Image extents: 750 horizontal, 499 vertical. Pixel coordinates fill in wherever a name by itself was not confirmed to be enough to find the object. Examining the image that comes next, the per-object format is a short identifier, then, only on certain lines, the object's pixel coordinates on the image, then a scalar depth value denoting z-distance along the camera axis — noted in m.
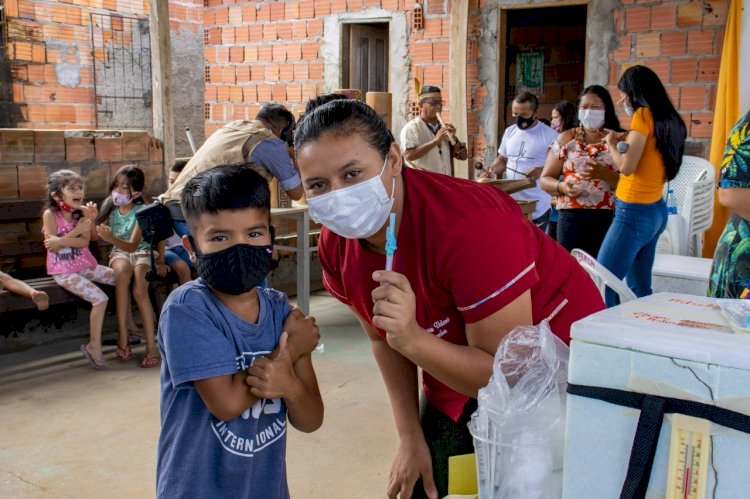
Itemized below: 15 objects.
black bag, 4.33
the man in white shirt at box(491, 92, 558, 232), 5.91
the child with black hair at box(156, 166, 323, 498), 1.59
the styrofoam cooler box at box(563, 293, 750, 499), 0.87
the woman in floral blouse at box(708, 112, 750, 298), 1.82
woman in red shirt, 1.36
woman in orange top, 3.86
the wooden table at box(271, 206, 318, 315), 5.18
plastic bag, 1.10
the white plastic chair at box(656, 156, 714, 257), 5.15
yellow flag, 5.68
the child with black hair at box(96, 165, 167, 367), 4.55
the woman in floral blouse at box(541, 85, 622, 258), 4.39
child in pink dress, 4.43
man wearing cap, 6.02
